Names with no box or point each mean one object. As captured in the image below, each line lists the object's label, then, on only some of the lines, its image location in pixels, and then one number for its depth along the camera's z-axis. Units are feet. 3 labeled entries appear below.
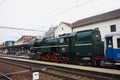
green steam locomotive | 32.15
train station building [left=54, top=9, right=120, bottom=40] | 64.46
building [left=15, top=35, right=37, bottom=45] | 151.46
